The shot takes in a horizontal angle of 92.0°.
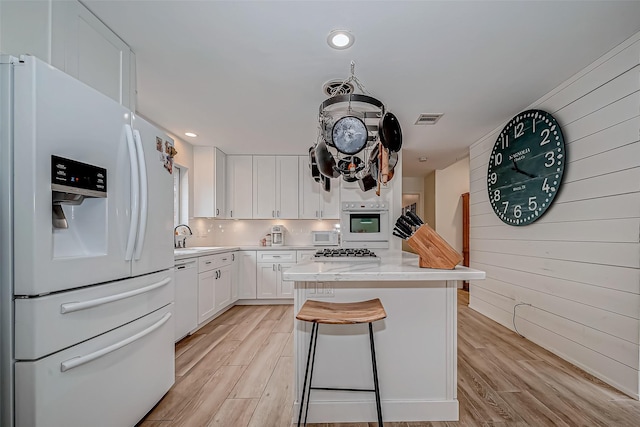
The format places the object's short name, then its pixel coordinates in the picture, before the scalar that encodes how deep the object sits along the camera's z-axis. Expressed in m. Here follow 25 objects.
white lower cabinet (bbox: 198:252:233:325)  3.48
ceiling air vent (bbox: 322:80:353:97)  2.49
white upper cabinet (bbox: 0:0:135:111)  1.40
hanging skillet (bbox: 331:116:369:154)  1.69
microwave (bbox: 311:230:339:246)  4.96
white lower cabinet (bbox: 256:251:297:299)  4.64
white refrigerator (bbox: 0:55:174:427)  1.18
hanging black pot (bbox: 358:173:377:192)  2.53
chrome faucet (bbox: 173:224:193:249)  3.87
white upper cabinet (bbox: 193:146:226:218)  4.46
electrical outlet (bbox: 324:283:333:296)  1.84
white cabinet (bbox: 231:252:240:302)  4.43
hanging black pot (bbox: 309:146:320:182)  2.60
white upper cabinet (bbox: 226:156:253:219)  4.95
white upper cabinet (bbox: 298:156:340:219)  4.95
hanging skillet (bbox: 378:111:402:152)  1.70
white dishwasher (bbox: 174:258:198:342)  2.99
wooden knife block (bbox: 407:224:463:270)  1.66
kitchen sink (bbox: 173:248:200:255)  3.05
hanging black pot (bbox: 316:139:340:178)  2.24
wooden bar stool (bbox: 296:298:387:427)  1.41
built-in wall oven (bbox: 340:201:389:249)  4.21
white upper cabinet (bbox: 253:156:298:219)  4.96
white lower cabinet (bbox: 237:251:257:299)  4.64
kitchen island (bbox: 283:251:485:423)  1.81
